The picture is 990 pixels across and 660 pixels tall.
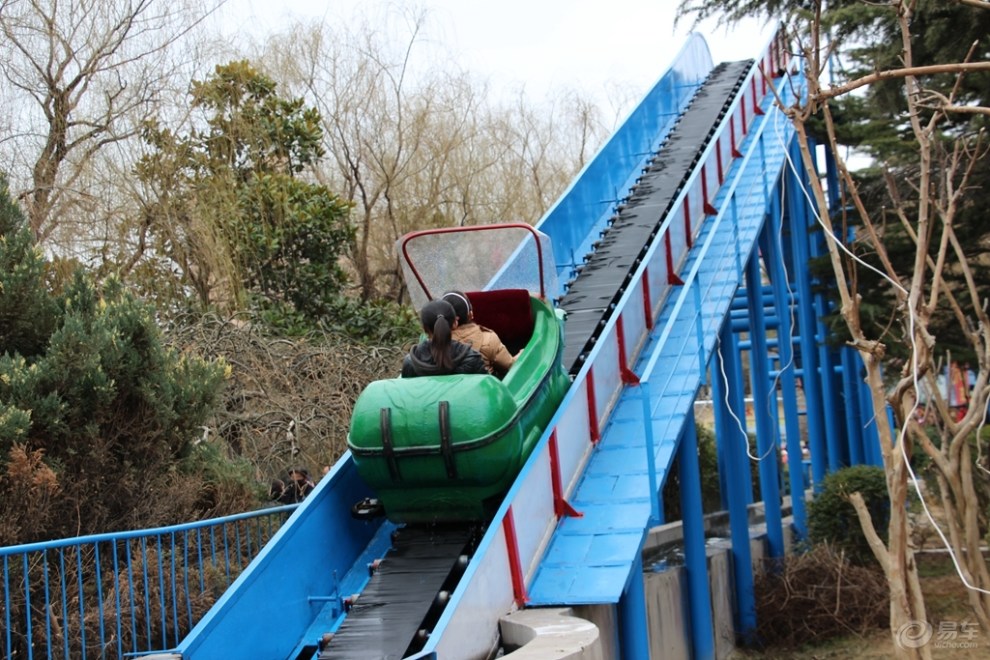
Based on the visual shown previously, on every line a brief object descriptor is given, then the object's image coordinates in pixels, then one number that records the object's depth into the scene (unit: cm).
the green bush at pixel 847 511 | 1341
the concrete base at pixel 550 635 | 540
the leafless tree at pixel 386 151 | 1973
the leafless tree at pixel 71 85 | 1297
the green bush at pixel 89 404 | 671
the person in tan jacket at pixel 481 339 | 773
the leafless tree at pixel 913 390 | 679
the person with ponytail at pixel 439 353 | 713
